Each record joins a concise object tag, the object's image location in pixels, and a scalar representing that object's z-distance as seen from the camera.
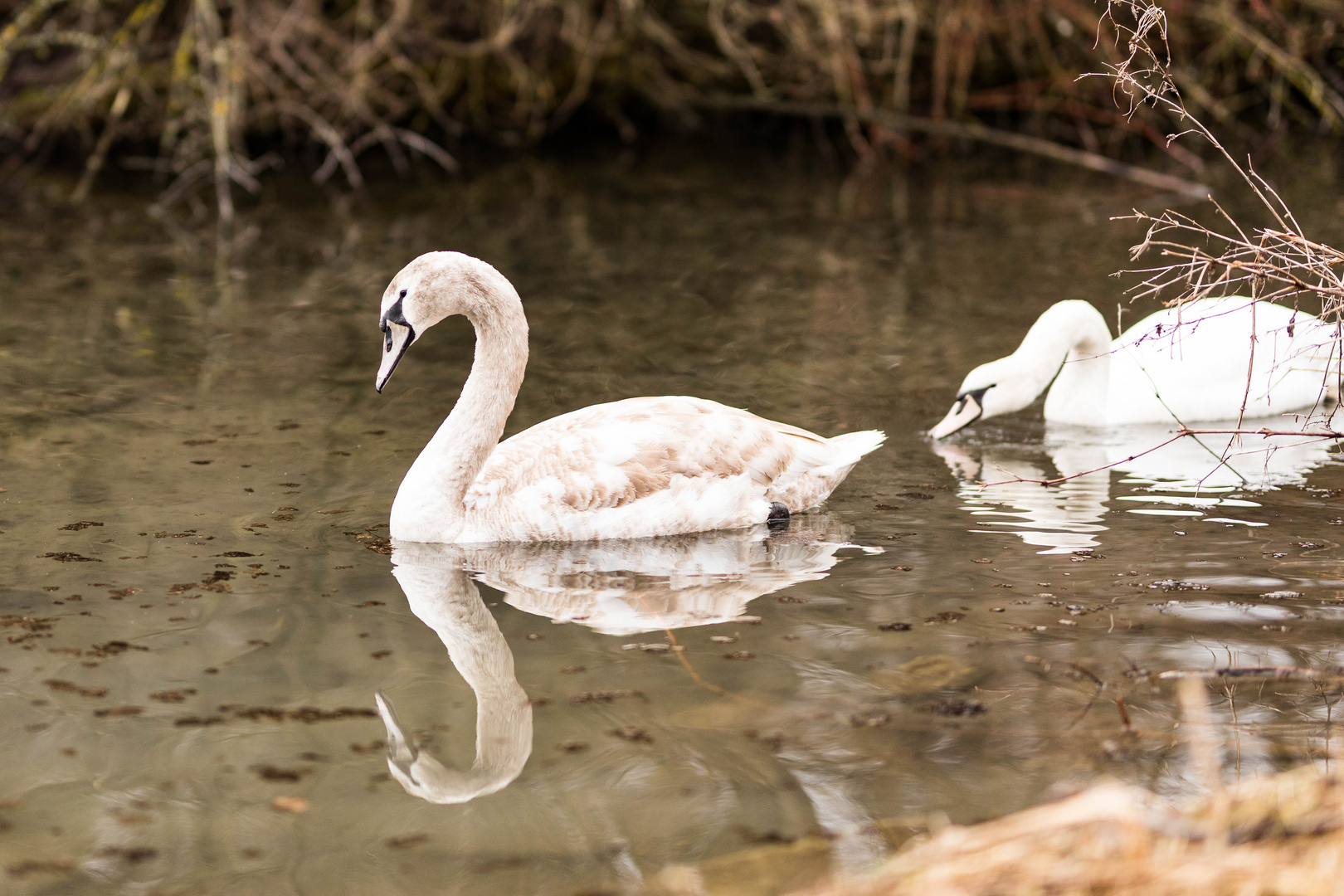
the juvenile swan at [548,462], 12.27
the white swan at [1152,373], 15.43
